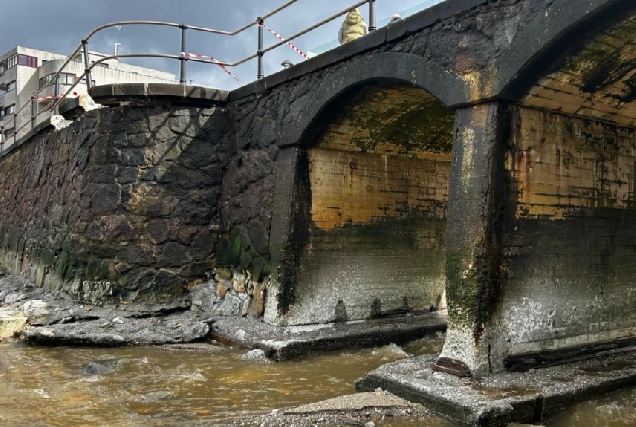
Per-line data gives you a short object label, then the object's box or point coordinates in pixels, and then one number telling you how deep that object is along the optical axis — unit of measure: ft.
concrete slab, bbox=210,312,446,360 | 19.54
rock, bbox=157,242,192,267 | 25.17
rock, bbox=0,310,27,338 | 22.12
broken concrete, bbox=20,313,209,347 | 20.80
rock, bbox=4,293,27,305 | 27.97
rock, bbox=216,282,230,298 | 24.95
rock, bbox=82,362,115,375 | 17.30
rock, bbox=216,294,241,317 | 24.07
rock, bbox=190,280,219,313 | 24.76
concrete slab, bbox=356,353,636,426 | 12.63
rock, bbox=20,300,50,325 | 23.05
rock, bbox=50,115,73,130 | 31.89
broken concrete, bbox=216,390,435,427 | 12.73
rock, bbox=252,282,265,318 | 23.06
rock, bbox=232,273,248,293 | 24.26
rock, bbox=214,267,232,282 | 25.32
